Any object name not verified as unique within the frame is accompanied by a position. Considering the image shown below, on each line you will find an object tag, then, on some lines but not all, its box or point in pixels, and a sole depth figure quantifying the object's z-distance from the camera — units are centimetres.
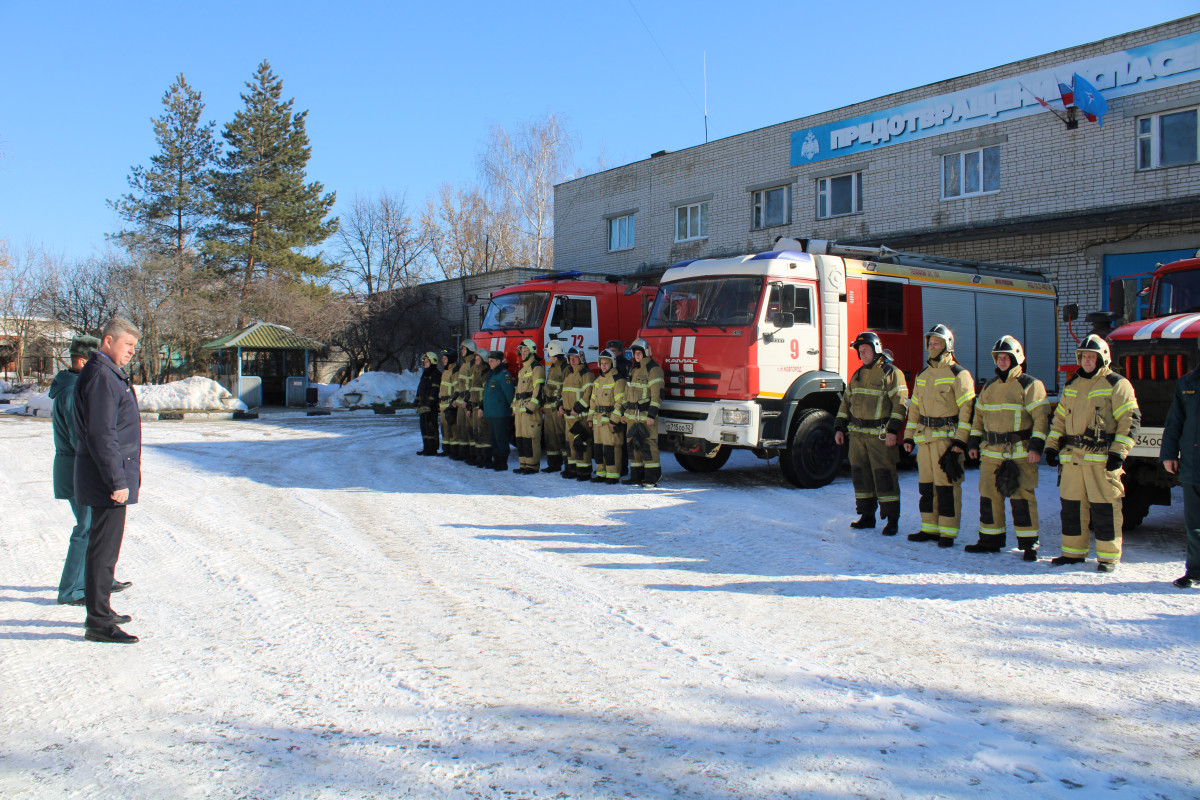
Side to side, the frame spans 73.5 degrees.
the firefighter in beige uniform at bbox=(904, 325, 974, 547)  726
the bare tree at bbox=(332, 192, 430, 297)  4875
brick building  1541
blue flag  1609
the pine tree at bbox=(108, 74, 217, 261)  4022
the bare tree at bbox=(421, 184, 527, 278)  4569
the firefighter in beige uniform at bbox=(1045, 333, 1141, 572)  622
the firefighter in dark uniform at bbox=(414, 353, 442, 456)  1422
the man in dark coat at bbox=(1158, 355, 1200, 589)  581
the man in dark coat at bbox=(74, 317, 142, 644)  460
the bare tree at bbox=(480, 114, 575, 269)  4172
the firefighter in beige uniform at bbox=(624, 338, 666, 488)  1025
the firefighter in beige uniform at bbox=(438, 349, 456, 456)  1372
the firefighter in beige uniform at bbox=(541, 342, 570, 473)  1229
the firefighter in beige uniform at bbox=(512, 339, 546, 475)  1216
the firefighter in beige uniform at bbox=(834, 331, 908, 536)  786
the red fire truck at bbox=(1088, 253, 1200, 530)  698
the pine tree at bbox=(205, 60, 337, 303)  3969
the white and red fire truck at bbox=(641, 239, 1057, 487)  1003
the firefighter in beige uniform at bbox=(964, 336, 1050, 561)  673
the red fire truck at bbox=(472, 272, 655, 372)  1413
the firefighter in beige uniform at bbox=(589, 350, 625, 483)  1090
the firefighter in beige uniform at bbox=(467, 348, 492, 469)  1288
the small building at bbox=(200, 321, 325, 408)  2695
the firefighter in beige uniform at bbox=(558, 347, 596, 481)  1148
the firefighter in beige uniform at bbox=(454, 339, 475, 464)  1325
